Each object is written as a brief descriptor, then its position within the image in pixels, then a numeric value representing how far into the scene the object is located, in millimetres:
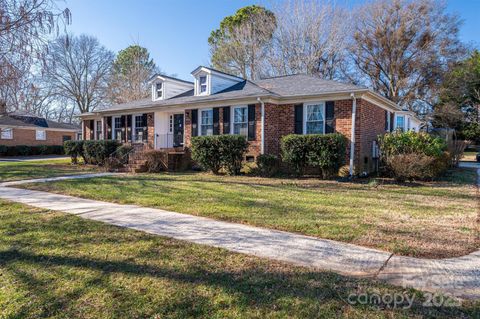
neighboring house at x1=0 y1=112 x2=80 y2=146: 29831
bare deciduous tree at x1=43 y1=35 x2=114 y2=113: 38344
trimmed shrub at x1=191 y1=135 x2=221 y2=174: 13039
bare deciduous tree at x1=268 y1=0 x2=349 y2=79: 24391
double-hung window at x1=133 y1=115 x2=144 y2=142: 18031
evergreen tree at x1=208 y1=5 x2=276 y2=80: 26625
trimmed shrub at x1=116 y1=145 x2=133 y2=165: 15953
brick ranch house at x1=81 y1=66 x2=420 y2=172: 12188
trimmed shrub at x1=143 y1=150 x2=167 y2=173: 14320
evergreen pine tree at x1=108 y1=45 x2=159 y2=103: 33219
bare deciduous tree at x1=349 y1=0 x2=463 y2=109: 27031
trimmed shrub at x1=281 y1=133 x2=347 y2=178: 11094
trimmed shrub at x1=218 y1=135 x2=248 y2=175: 12711
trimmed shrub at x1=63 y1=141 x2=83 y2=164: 18734
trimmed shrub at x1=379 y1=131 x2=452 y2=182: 10375
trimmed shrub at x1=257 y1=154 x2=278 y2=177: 12492
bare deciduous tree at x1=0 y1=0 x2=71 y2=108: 6027
